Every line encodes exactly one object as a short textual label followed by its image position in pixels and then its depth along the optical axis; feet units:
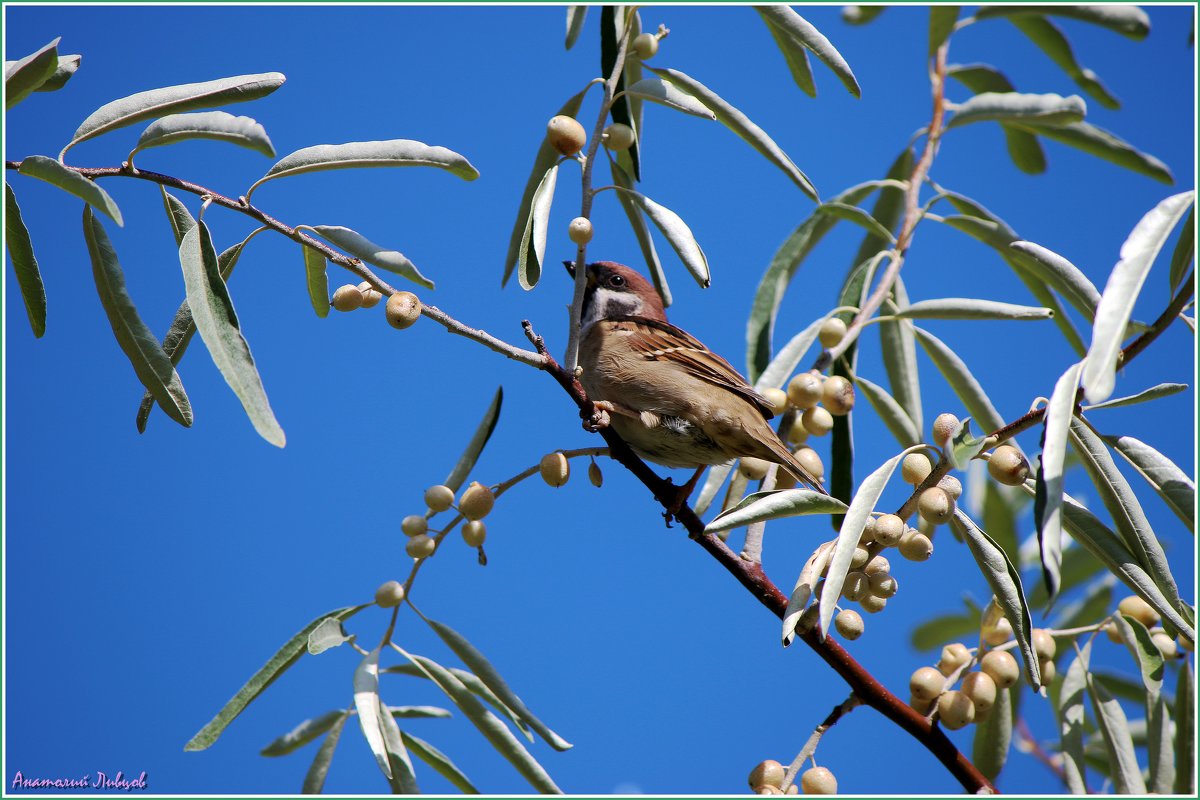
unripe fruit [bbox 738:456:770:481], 18.47
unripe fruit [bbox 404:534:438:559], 14.26
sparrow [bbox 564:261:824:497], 19.39
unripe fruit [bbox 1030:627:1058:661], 14.48
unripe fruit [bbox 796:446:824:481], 17.28
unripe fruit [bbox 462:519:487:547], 15.01
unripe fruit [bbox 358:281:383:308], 14.38
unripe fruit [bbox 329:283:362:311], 14.21
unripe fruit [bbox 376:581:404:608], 14.28
